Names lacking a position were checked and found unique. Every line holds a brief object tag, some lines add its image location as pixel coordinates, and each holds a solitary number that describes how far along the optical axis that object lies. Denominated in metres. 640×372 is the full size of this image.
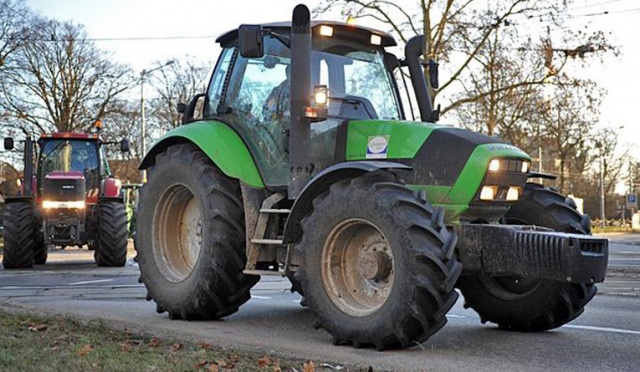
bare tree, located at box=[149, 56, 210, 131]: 53.12
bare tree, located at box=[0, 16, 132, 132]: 43.25
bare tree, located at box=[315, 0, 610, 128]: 30.03
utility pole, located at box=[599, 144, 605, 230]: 69.12
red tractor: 18.64
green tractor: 6.66
